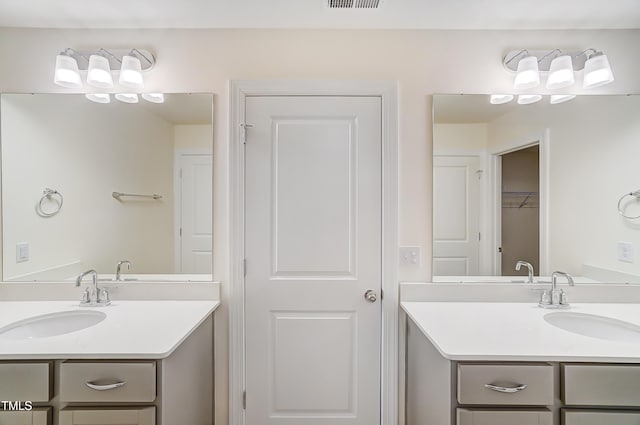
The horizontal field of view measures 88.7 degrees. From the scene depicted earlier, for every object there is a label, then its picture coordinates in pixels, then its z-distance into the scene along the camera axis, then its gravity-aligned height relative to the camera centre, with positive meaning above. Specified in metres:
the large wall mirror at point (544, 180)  1.78 +0.19
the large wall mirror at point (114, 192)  1.81 +0.12
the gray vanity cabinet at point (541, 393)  1.18 -0.65
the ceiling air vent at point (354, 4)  1.56 +1.02
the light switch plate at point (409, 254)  1.82 -0.22
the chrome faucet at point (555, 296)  1.68 -0.42
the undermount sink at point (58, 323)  1.54 -0.53
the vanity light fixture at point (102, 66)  1.70 +0.78
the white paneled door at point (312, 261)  1.82 -0.26
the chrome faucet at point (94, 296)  1.68 -0.43
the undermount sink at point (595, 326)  1.50 -0.53
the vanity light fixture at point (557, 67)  1.69 +0.78
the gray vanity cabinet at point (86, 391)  1.20 -0.65
